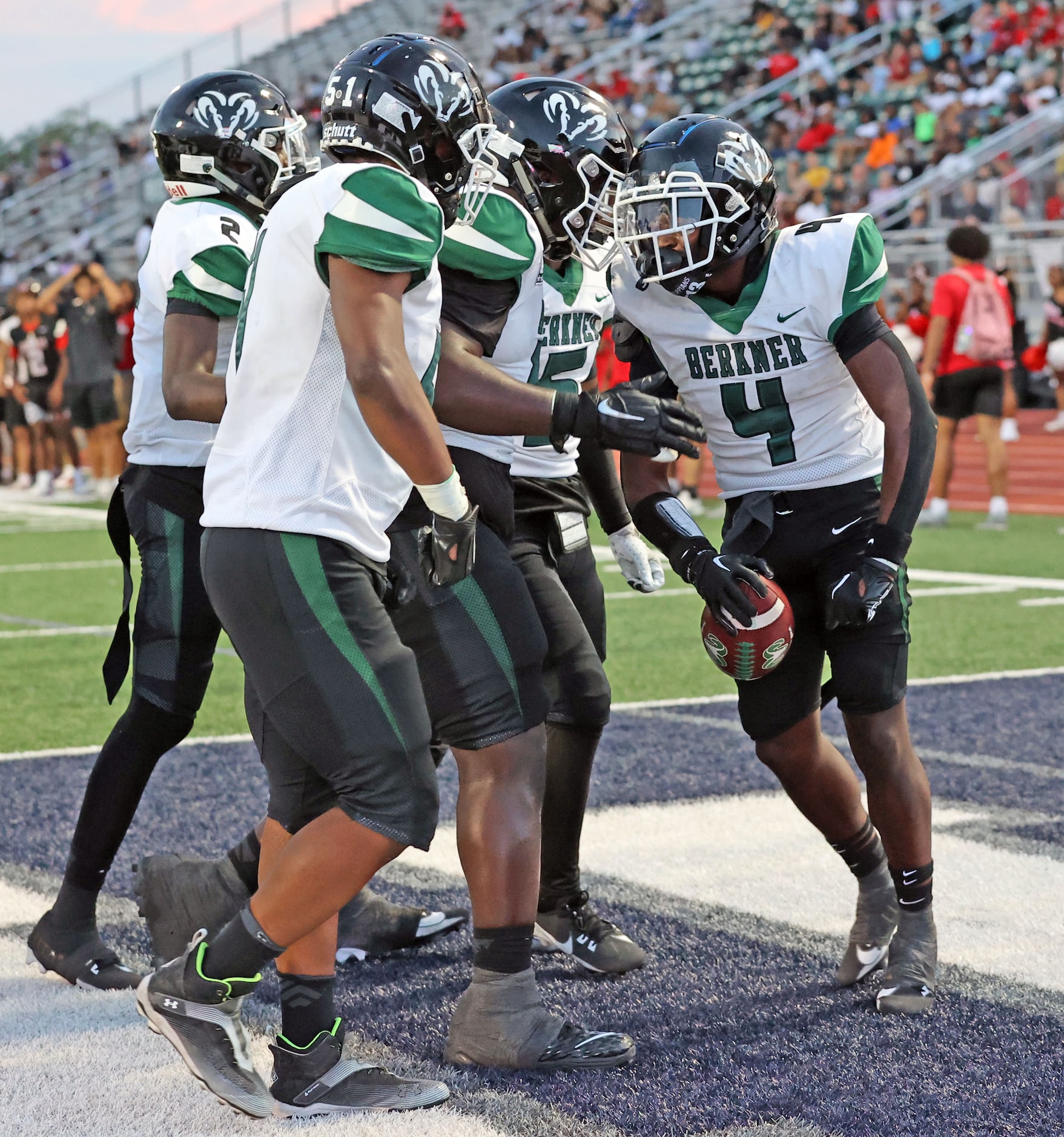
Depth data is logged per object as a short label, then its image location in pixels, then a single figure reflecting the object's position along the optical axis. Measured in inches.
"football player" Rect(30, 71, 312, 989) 270.7
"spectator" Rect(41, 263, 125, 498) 1206.3
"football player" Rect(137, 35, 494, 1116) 206.1
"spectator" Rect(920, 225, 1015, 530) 922.1
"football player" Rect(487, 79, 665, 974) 276.8
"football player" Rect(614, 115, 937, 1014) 264.5
